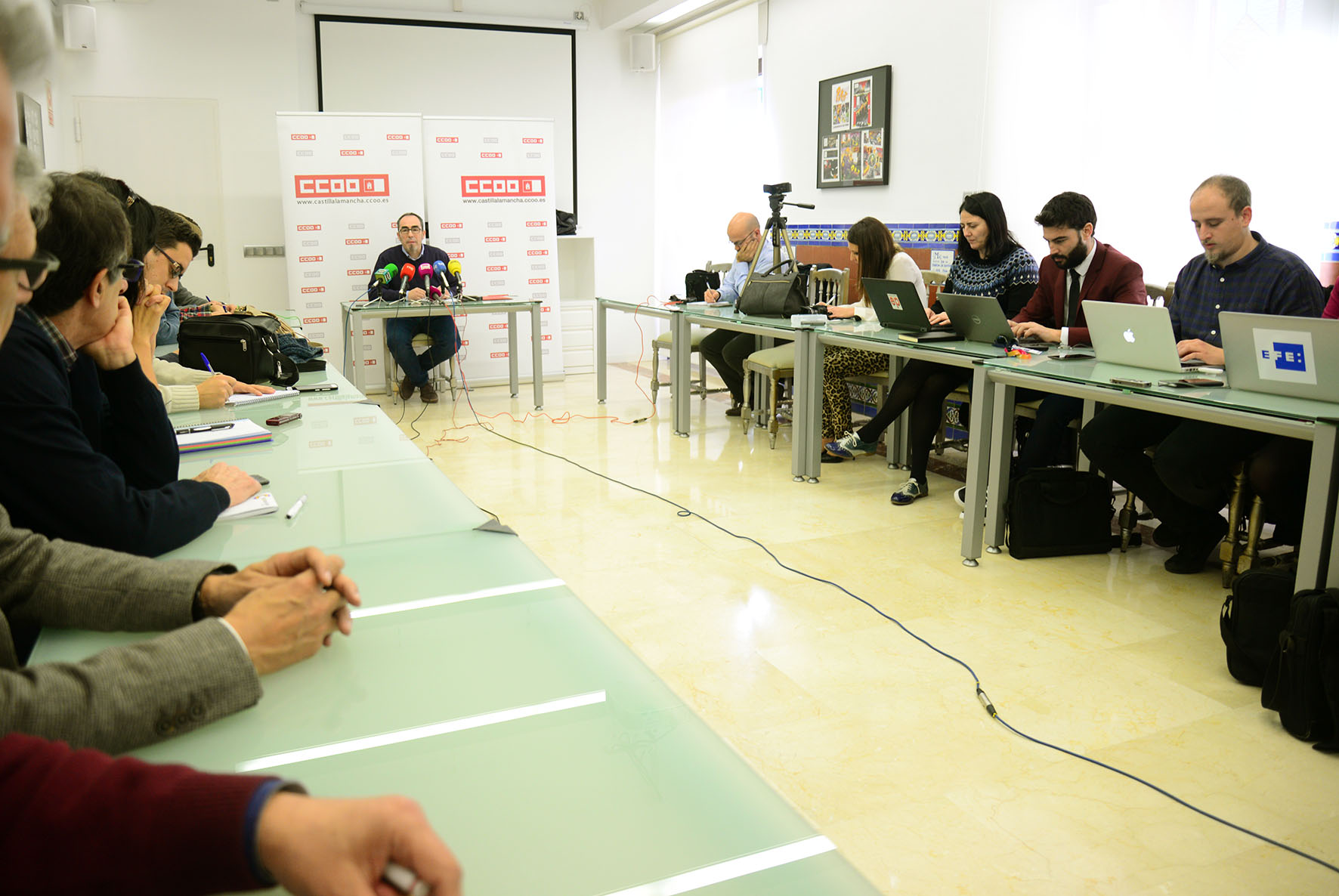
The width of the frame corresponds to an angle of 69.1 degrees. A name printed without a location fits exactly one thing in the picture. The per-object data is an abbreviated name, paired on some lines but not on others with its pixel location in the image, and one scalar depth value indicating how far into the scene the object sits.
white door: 7.16
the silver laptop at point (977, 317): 3.56
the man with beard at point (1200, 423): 3.00
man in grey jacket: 0.75
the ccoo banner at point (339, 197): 6.95
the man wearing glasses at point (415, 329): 6.67
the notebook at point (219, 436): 2.03
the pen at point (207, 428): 2.14
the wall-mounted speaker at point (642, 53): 8.44
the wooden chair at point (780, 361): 5.09
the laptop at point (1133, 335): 2.95
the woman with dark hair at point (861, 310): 4.74
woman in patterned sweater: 4.16
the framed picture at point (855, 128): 5.76
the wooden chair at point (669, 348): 6.25
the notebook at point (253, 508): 1.53
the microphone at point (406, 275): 6.50
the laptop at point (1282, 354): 2.40
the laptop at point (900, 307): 3.87
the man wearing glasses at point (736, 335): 5.81
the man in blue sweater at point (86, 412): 1.23
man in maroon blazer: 3.72
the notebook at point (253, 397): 2.59
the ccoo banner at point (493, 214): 7.27
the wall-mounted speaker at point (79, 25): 6.82
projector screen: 7.75
